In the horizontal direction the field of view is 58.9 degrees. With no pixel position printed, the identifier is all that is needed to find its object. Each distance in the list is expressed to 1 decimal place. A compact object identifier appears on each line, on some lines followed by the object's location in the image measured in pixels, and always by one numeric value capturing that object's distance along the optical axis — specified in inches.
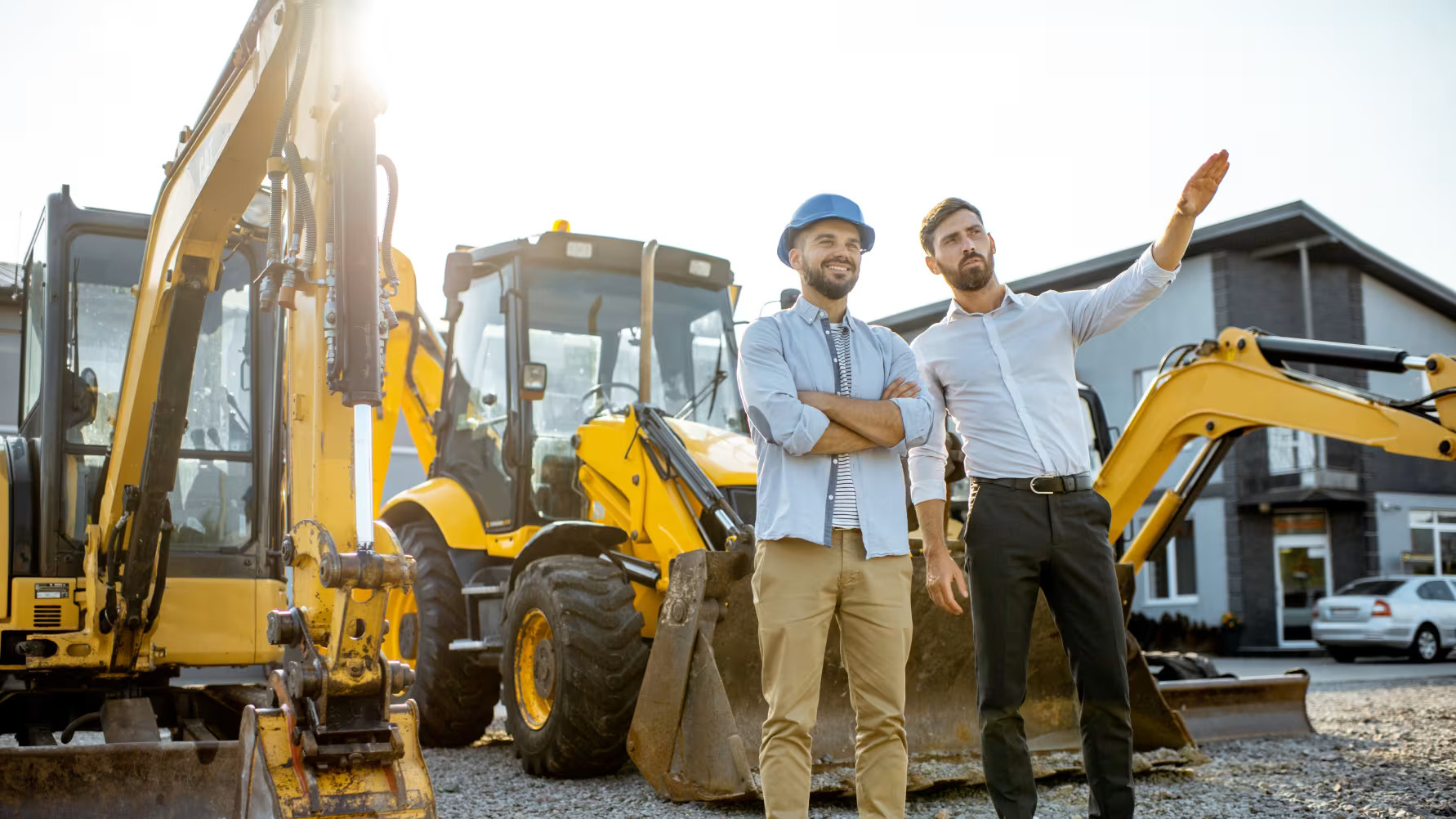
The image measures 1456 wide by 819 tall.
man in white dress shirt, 140.9
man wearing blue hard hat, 128.6
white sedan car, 684.7
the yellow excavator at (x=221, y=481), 123.1
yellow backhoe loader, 209.6
